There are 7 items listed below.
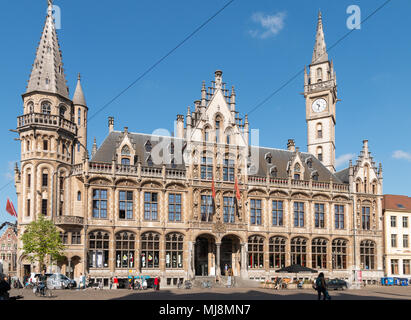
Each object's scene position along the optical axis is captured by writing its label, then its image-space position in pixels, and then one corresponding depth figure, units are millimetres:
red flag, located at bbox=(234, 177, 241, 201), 58750
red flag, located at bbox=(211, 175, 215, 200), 58156
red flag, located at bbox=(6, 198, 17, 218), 56594
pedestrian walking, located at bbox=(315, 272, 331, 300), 26922
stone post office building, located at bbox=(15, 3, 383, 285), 55062
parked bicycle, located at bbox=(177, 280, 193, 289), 51762
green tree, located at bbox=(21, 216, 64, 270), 48688
